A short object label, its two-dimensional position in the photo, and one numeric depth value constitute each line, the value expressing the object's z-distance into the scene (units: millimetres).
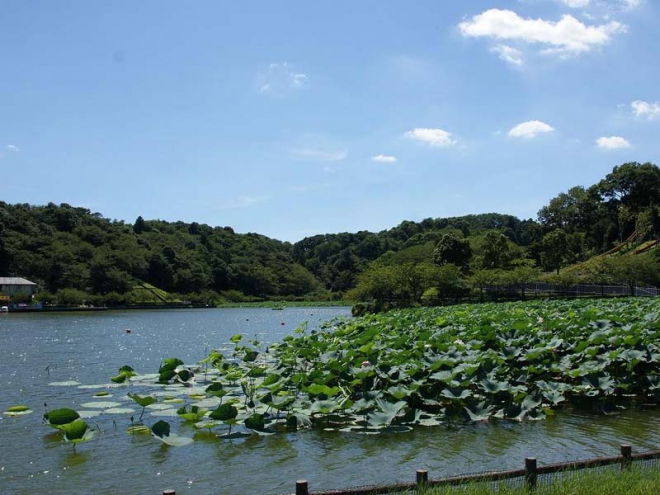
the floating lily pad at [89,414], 10222
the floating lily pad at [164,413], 10609
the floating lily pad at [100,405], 11036
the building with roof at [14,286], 72688
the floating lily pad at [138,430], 9750
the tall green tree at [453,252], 75188
